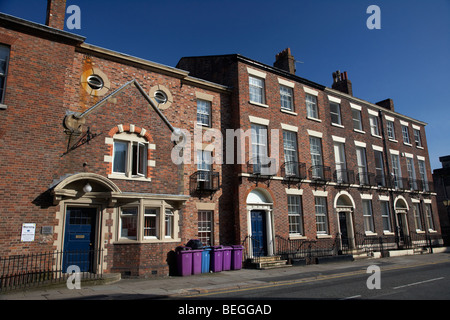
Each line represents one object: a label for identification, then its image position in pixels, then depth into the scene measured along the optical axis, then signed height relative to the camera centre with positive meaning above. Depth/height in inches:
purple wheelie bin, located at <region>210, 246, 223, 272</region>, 565.9 -48.4
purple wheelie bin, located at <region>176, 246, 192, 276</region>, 524.4 -46.8
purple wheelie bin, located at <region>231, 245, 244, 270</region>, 592.7 -48.6
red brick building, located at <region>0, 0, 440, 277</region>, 455.5 +135.0
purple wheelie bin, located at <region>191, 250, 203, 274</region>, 540.4 -49.3
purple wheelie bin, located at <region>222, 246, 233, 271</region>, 581.3 -48.4
